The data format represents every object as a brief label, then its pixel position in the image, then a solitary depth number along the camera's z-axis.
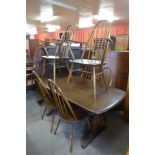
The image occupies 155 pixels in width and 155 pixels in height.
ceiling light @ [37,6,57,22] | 5.33
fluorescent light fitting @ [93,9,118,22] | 5.59
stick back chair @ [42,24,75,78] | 2.86
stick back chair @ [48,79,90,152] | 1.72
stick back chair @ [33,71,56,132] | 2.08
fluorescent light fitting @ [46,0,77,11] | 4.35
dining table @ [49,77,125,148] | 1.59
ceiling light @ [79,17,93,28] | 7.09
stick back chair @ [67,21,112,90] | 1.93
